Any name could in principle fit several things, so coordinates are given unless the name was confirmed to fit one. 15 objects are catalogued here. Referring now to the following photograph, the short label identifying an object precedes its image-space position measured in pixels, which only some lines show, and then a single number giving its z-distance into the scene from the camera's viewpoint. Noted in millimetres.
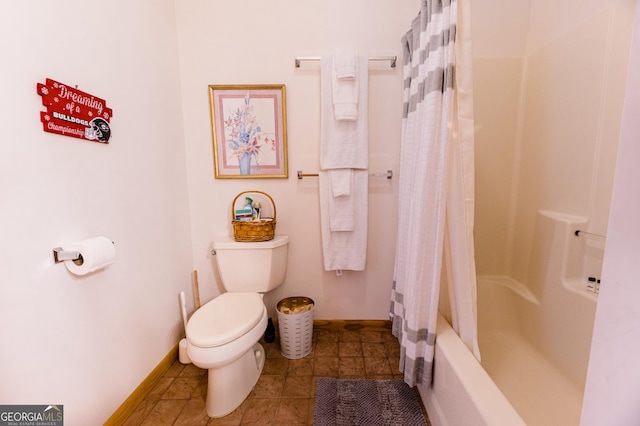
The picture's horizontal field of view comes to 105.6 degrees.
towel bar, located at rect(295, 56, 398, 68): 1530
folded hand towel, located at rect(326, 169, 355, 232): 1585
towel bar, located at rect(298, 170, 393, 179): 1652
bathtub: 878
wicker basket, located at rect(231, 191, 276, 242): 1539
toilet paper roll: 899
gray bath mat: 1148
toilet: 1115
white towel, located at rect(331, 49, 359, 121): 1500
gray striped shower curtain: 915
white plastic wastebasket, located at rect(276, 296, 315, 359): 1530
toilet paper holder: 871
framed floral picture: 1606
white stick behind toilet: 1503
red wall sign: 849
